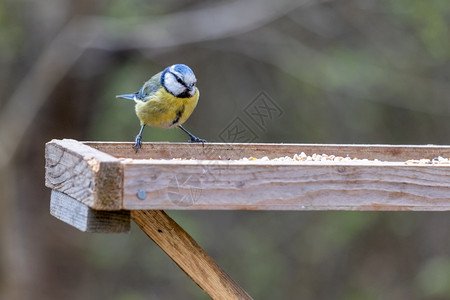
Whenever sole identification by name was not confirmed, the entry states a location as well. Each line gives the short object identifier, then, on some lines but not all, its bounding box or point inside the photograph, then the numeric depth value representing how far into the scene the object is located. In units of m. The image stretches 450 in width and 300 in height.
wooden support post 5.28
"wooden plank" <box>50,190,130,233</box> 4.86
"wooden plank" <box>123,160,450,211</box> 4.71
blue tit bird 7.71
